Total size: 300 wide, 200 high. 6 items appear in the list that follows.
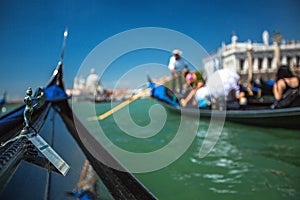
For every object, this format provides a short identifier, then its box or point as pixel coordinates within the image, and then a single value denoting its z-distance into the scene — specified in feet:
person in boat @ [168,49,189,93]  11.50
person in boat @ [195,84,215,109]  11.31
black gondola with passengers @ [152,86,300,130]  8.12
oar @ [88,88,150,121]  14.27
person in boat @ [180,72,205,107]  11.92
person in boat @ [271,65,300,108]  8.11
